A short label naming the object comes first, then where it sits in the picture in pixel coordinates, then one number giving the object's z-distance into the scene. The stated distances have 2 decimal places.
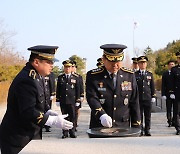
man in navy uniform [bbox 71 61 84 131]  9.94
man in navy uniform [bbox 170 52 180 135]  9.38
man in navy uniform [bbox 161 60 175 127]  10.31
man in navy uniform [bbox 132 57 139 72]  10.48
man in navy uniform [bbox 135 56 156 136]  9.18
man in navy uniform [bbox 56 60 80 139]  9.59
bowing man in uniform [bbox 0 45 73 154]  3.03
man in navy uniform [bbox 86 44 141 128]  4.35
